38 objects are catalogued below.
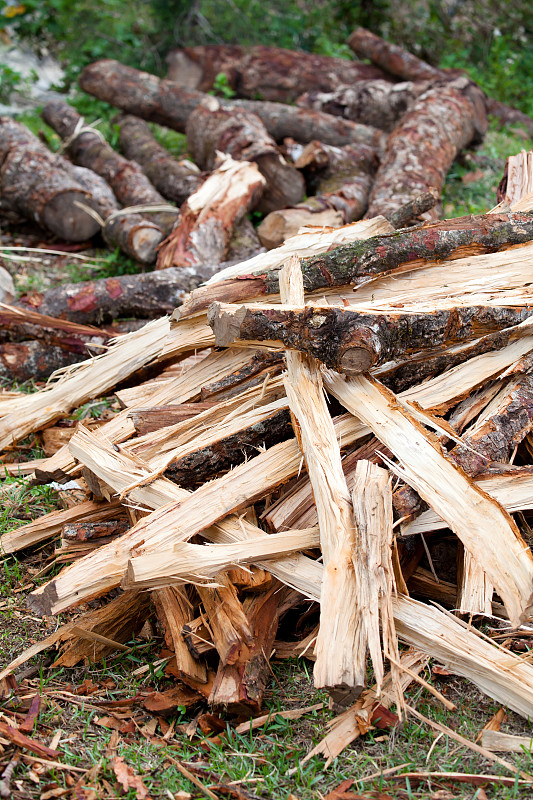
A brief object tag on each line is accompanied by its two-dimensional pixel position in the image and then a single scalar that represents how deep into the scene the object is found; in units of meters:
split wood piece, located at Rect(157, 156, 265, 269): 4.52
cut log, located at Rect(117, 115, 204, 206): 5.86
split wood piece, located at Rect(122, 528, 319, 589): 1.95
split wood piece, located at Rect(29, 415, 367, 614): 2.05
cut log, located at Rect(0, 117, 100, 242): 5.31
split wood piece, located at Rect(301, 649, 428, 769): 1.74
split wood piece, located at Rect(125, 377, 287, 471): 2.40
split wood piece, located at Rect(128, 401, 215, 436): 2.61
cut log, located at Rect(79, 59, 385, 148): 6.50
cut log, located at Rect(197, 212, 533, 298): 2.61
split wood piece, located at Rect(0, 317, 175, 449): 3.13
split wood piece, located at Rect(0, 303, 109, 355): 3.67
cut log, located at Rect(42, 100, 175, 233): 5.61
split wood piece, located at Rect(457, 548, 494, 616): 1.97
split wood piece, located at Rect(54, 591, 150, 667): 2.14
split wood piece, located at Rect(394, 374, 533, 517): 2.16
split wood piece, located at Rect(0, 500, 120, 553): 2.55
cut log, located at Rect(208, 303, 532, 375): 2.13
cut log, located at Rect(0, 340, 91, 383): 3.69
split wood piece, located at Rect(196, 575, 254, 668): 1.92
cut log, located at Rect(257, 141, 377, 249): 4.89
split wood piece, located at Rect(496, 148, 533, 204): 3.47
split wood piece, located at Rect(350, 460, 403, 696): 1.74
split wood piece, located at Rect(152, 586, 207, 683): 1.96
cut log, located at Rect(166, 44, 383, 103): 7.63
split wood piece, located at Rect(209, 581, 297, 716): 1.83
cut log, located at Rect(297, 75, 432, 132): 6.91
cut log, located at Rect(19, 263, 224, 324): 4.04
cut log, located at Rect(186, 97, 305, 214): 5.34
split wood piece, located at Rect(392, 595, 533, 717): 1.77
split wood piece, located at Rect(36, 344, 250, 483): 2.74
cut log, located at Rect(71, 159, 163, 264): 4.80
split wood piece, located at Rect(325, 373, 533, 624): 1.79
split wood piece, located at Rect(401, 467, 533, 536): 2.08
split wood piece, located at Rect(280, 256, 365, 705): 1.66
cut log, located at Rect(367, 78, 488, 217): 4.96
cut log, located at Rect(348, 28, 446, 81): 7.77
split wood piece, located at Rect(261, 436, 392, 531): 2.22
